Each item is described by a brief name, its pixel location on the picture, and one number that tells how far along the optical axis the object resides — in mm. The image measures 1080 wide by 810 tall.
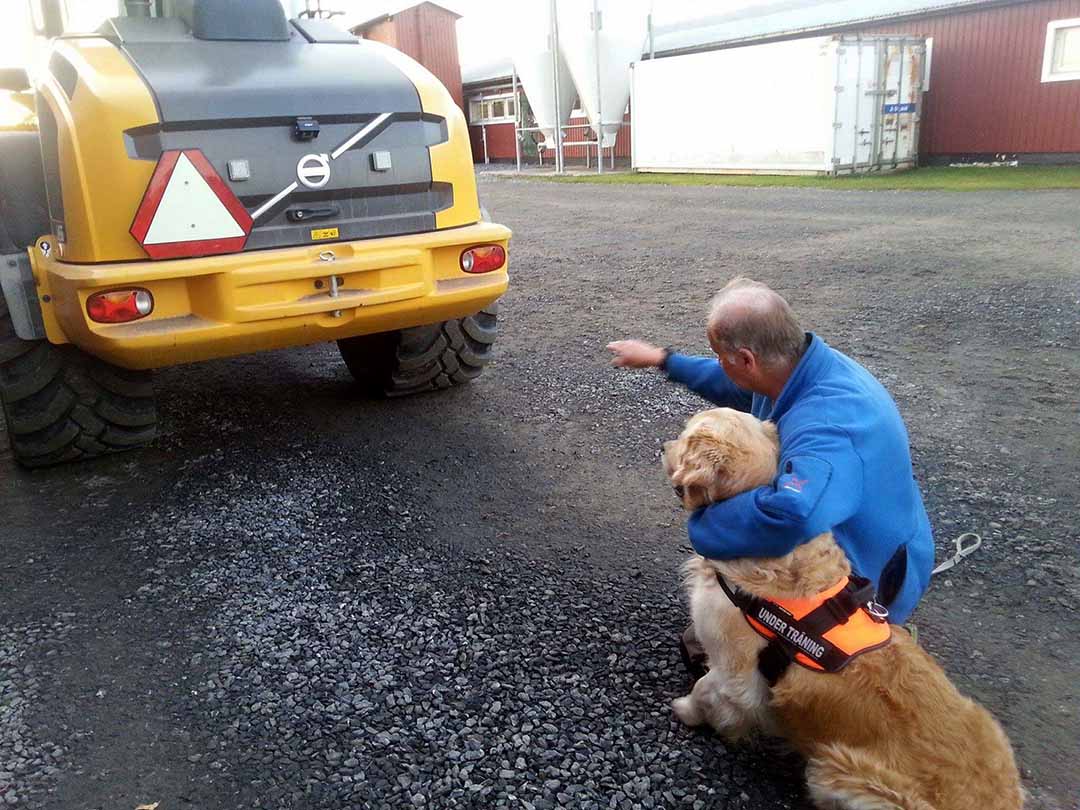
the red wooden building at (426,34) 32562
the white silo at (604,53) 24891
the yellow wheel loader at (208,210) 3670
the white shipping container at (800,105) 18266
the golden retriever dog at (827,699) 2016
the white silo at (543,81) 27094
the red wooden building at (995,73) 18734
